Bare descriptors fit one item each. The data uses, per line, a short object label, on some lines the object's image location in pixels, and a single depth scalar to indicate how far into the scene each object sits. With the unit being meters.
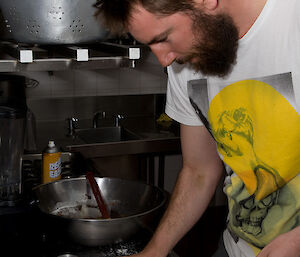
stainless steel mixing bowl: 2.09
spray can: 2.39
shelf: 1.96
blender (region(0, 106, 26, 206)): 2.19
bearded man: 1.59
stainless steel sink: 3.99
